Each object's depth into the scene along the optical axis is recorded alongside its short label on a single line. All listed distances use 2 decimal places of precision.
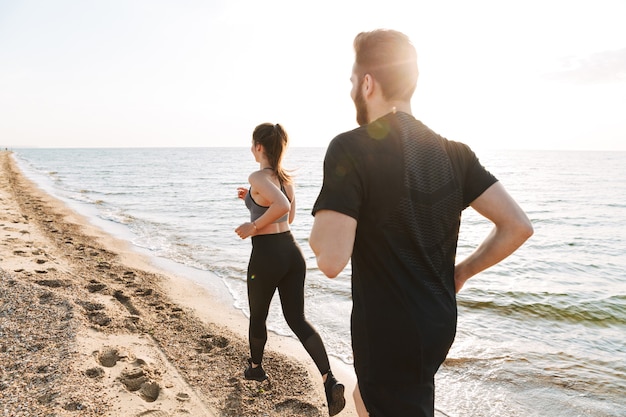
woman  3.51
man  1.35
